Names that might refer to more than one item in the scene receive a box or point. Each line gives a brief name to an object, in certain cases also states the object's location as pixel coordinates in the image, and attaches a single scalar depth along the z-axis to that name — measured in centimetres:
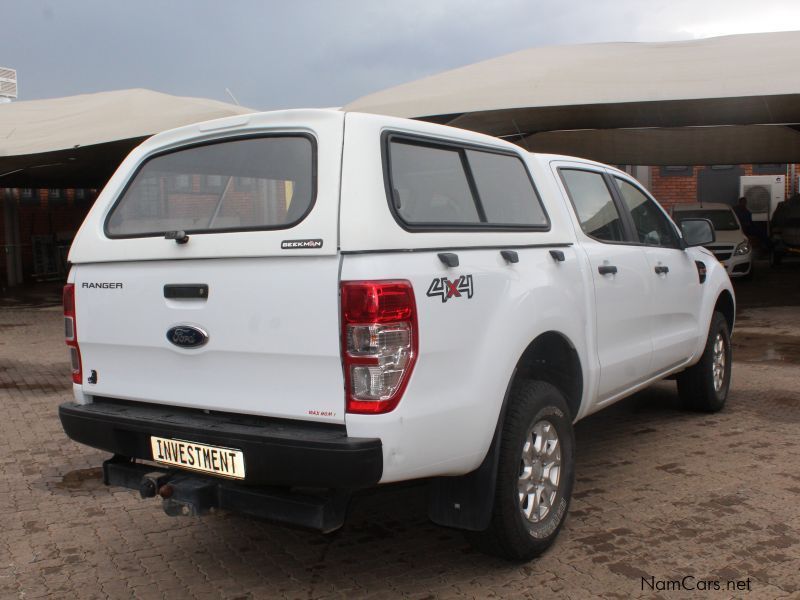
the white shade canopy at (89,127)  1421
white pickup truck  286
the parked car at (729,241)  1673
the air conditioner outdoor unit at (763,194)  2544
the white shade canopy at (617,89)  1195
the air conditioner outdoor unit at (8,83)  3388
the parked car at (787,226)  1928
